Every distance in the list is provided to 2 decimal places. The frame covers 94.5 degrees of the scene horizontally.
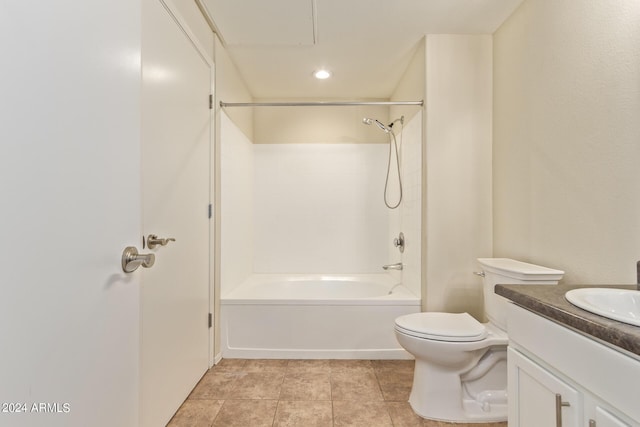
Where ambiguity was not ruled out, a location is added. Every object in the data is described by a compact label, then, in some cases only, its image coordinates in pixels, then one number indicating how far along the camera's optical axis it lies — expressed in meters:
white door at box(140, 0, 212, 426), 1.28
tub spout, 2.72
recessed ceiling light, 2.67
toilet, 1.51
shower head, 2.73
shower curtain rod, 2.18
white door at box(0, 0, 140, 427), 0.54
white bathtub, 2.22
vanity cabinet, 0.65
